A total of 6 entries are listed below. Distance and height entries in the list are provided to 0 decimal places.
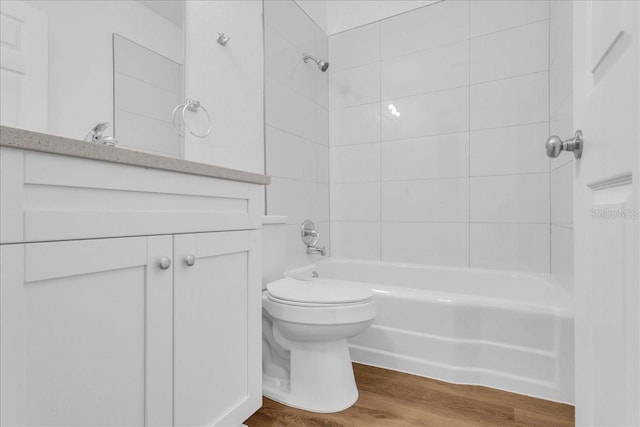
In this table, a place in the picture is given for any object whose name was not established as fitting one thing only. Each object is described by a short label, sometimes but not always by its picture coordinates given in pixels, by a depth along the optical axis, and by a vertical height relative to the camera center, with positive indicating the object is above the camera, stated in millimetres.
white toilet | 1312 -508
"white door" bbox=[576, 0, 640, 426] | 386 +2
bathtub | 1449 -584
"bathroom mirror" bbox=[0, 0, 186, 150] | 1026 +520
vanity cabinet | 605 -187
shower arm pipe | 2390 +1106
